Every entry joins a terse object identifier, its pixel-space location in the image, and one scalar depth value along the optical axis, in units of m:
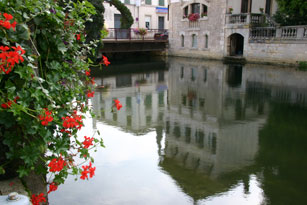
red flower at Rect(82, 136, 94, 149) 2.64
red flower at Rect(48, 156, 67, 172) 2.30
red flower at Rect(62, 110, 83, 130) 2.38
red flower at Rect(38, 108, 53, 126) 2.12
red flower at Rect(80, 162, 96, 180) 2.47
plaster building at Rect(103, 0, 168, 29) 32.88
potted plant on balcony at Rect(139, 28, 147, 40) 26.49
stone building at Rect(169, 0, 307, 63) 18.83
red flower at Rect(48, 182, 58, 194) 2.55
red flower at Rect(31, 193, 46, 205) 2.41
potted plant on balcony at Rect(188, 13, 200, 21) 26.12
